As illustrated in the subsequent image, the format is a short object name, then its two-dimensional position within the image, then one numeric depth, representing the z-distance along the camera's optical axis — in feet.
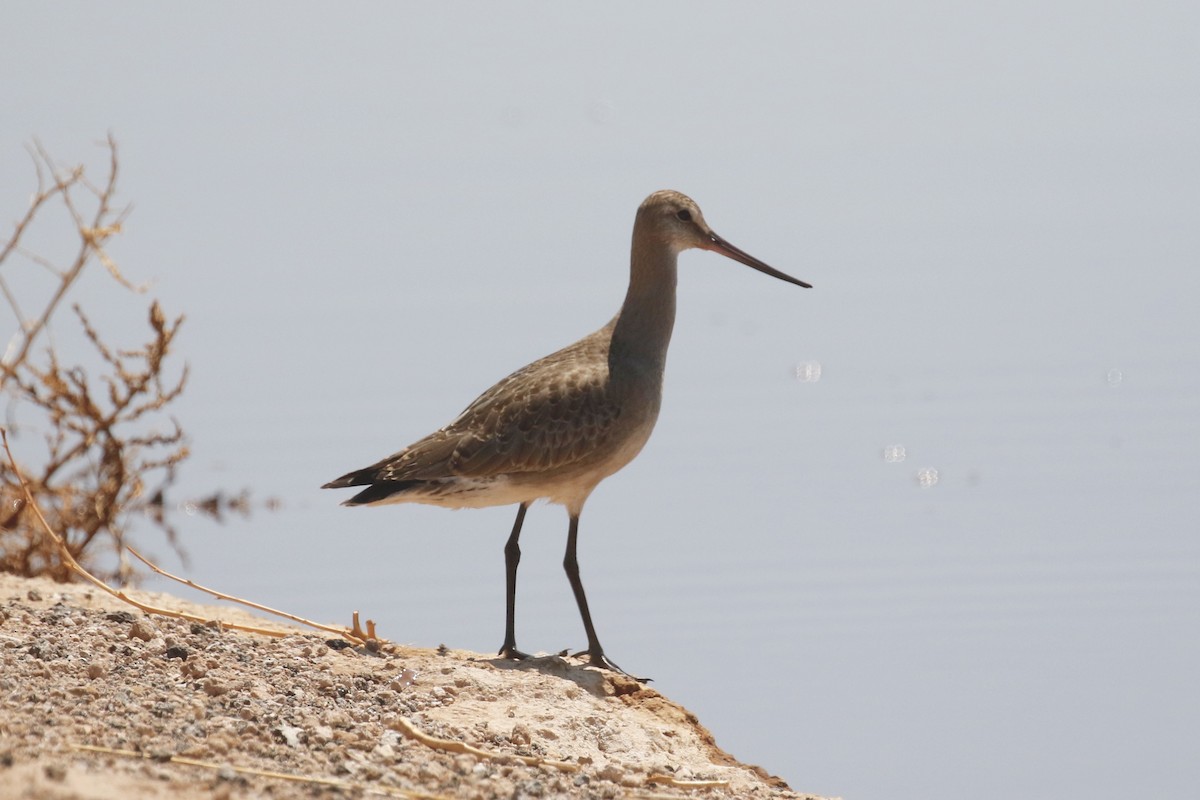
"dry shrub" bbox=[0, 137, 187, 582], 60.08
